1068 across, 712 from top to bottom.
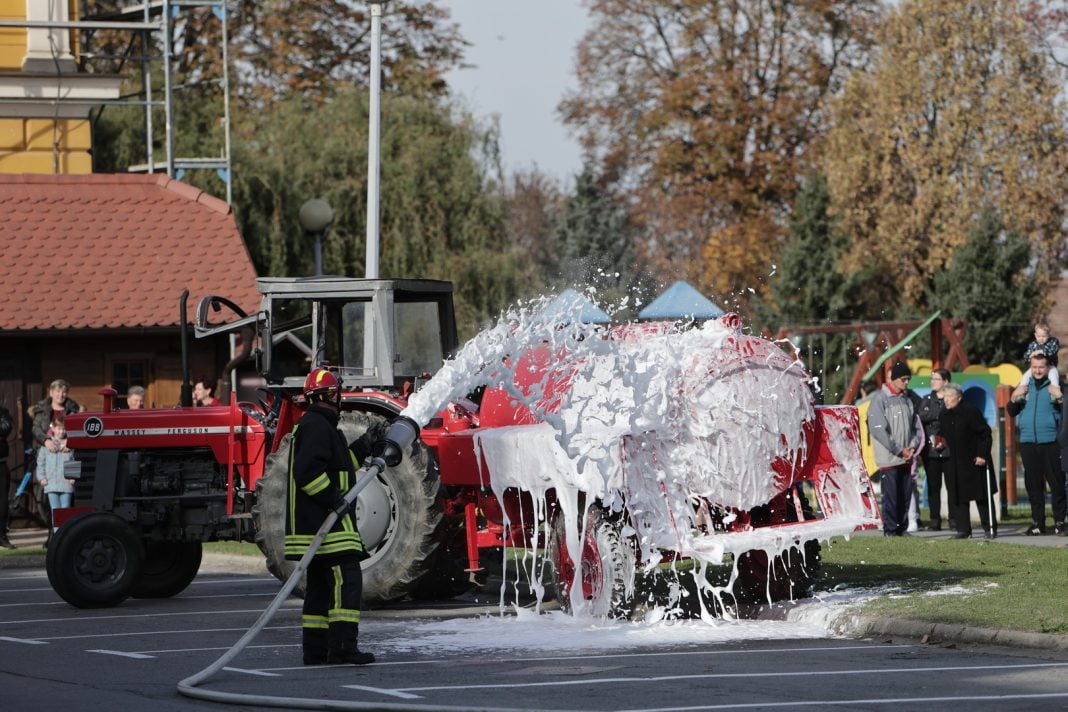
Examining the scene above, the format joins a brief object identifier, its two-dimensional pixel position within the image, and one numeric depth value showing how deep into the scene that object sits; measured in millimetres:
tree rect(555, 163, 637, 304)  69062
